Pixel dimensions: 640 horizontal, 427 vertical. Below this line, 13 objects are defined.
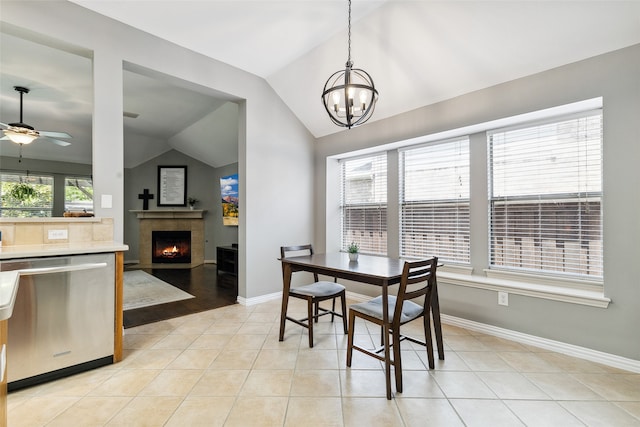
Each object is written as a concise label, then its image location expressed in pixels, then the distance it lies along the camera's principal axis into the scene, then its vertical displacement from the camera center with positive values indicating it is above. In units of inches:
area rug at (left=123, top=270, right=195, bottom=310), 154.9 -46.1
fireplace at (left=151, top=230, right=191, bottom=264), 287.1 -31.0
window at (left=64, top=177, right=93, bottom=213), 272.2 +20.9
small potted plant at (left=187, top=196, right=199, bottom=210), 295.4 +14.8
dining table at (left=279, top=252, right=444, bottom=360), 80.0 -16.7
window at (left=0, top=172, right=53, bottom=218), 235.3 +17.1
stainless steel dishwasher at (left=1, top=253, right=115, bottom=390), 73.3 -27.6
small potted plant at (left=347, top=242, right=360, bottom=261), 107.7 -13.9
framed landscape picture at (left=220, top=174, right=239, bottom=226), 270.1 +16.6
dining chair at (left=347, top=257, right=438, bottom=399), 75.4 -27.8
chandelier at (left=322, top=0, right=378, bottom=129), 84.0 +35.8
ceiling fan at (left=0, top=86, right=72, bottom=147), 139.7 +40.1
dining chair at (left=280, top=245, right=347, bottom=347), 102.6 -28.6
